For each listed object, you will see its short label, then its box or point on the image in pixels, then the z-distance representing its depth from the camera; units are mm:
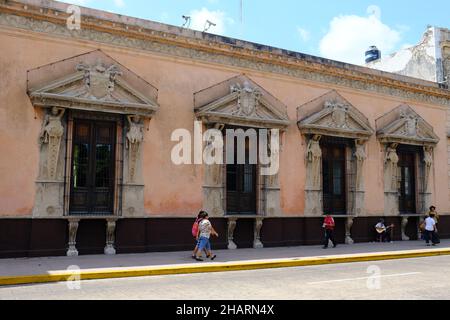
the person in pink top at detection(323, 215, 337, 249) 17625
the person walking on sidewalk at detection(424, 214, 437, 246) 19391
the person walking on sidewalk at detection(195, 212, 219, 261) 13772
